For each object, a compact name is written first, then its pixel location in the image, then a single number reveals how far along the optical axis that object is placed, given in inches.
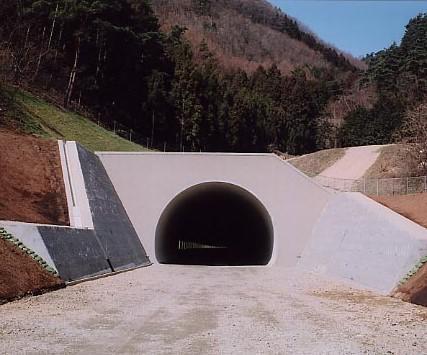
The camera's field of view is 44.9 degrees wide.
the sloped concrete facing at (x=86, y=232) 501.0
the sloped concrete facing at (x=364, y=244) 573.6
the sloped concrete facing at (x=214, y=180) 903.1
